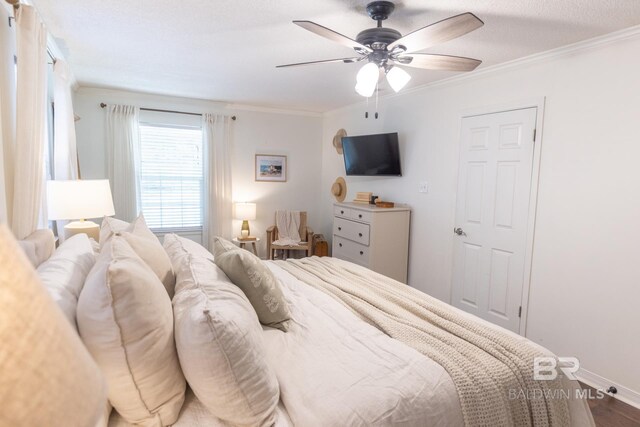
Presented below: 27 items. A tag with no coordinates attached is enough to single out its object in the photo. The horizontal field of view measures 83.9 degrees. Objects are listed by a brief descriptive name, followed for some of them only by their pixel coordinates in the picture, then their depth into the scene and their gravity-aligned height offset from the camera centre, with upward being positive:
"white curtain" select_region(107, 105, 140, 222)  4.34 +0.22
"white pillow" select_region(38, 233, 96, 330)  1.00 -0.34
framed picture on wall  5.28 +0.16
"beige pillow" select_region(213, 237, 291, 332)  1.59 -0.48
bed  1.10 -0.68
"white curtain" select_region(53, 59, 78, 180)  2.77 +0.38
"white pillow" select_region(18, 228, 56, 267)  1.37 -0.31
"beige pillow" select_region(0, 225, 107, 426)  0.35 -0.19
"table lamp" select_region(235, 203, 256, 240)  4.95 -0.47
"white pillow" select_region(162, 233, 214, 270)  1.79 -0.39
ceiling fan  1.73 +0.74
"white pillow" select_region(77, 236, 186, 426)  0.94 -0.45
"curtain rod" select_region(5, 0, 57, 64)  1.64 +0.80
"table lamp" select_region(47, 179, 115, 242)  2.43 -0.20
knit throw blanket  1.25 -0.67
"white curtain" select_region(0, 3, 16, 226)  1.71 +0.29
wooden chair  4.83 -0.86
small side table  4.86 -0.90
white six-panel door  2.93 -0.26
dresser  3.85 -0.63
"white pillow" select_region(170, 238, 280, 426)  1.04 -0.56
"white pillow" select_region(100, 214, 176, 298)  1.44 -0.34
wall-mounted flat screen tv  4.14 +0.33
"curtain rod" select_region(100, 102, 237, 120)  4.29 +0.84
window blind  4.64 +0.00
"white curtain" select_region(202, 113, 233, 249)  4.88 +0.07
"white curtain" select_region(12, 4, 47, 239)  1.73 +0.22
